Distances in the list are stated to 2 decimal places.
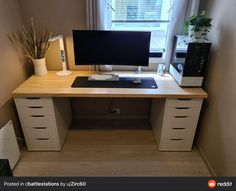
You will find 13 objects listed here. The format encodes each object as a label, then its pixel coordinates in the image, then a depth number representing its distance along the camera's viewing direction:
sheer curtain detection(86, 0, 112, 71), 1.86
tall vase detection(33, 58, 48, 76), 1.96
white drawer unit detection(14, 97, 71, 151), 1.71
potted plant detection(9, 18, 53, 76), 1.91
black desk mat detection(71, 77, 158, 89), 1.81
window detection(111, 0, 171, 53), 2.00
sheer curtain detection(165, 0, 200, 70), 1.87
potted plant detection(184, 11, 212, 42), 1.58
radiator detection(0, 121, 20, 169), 1.56
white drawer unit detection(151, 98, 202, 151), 1.72
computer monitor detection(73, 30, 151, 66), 1.84
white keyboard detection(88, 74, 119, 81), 1.95
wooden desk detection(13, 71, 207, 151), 1.67
